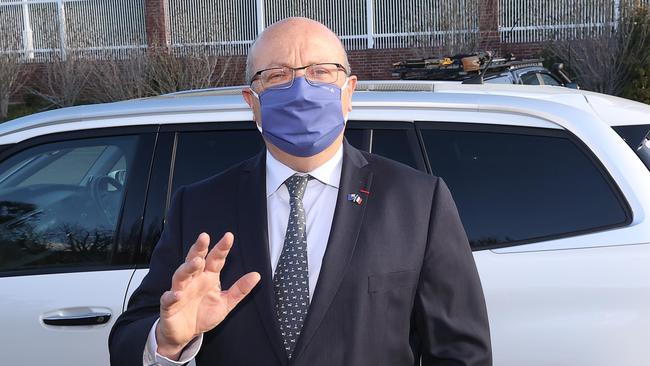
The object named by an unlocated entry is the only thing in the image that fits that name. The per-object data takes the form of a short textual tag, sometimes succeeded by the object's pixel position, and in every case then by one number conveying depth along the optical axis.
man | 1.76
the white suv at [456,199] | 2.70
